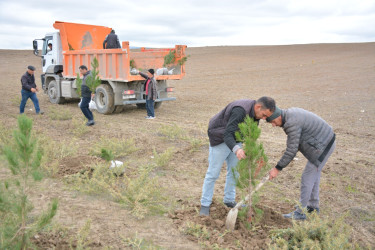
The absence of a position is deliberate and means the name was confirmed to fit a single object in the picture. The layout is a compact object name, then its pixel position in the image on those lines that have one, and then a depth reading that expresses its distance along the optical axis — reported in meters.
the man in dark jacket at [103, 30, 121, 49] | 11.89
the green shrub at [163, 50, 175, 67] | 11.85
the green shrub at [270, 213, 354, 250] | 3.71
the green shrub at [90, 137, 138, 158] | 6.99
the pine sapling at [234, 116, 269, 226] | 3.91
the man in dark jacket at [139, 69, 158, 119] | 10.71
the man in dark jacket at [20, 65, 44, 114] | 10.91
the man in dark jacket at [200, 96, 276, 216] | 4.04
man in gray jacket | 4.18
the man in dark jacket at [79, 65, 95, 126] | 9.34
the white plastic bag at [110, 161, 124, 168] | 5.89
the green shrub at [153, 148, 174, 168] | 6.41
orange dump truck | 11.12
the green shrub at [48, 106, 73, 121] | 10.68
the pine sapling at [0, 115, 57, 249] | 2.99
